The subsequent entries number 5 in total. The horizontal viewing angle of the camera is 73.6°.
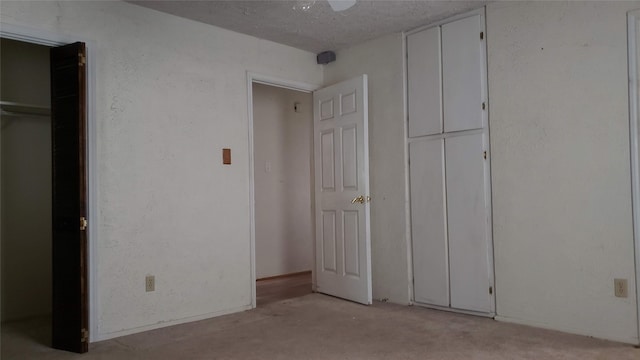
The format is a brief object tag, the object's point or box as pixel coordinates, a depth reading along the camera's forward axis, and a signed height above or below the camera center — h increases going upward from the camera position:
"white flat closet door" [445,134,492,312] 3.33 -0.31
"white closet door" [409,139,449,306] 3.57 -0.33
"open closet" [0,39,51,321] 3.66 +0.05
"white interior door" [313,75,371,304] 3.84 -0.04
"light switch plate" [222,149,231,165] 3.69 +0.28
